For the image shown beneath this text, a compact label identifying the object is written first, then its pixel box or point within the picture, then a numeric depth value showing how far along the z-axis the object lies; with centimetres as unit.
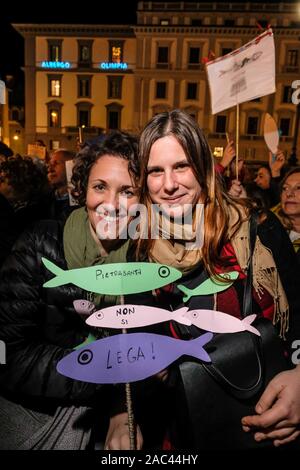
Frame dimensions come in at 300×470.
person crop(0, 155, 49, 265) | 294
